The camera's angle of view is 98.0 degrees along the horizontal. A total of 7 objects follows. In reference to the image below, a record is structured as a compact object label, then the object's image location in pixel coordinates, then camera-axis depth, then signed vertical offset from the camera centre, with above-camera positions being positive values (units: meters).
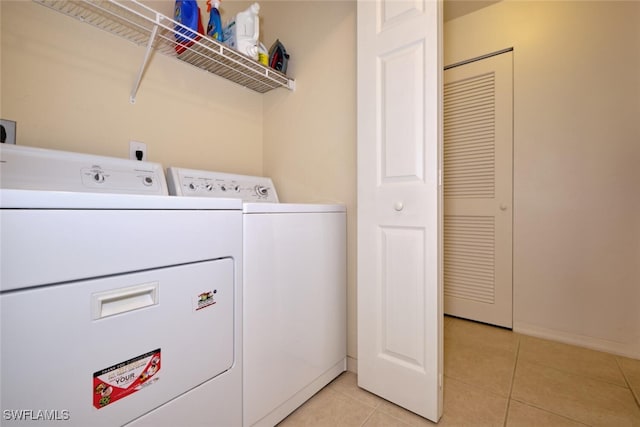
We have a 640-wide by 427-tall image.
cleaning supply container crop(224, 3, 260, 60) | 1.46 +0.94
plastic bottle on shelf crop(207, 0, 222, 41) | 1.43 +0.97
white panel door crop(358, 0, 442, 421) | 1.16 +0.03
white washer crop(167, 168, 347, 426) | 1.04 -0.38
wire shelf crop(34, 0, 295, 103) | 1.14 +0.81
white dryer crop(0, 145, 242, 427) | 0.58 -0.24
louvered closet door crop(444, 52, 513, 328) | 2.07 +0.16
